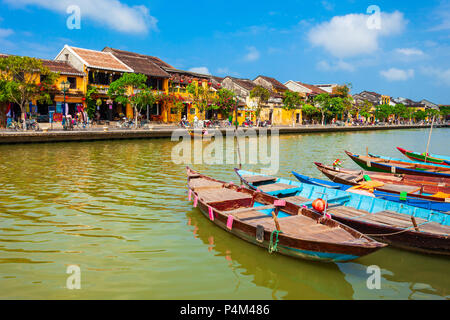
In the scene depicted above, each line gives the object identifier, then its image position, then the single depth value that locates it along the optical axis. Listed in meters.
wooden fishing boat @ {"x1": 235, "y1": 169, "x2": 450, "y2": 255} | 6.59
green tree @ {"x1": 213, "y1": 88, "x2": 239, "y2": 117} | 40.59
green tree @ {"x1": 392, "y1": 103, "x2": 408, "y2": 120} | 88.92
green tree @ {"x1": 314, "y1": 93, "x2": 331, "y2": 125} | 58.69
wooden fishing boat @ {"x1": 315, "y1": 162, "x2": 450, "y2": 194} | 10.36
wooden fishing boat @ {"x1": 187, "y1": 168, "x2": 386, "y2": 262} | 5.66
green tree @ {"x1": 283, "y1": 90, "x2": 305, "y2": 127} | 53.31
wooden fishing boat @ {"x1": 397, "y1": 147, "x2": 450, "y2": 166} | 17.63
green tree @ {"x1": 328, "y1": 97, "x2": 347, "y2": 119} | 58.38
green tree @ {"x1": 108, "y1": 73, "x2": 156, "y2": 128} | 31.61
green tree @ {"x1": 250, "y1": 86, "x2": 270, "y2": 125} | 47.97
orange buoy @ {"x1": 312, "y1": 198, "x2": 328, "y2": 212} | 7.05
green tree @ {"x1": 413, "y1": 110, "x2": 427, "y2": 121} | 96.81
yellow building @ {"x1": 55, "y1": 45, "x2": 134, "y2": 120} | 33.03
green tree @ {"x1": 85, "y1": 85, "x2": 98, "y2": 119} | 32.56
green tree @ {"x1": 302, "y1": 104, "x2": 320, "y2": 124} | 58.63
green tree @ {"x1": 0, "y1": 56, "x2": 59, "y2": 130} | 25.02
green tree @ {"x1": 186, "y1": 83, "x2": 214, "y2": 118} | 37.97
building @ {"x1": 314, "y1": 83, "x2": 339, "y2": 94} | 78.51
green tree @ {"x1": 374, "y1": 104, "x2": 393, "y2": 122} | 82.31
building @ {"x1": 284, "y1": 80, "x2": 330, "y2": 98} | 64.50
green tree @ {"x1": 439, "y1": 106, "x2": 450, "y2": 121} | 108.12
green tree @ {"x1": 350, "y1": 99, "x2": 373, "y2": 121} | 74.36
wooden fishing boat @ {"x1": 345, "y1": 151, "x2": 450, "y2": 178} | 13.73
